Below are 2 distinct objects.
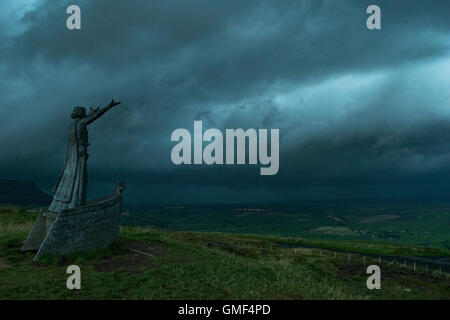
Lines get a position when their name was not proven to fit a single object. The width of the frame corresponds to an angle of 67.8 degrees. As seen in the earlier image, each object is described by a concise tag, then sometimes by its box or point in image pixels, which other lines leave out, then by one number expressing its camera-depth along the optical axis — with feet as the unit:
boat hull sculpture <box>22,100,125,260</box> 63.31
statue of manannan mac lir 66.13
